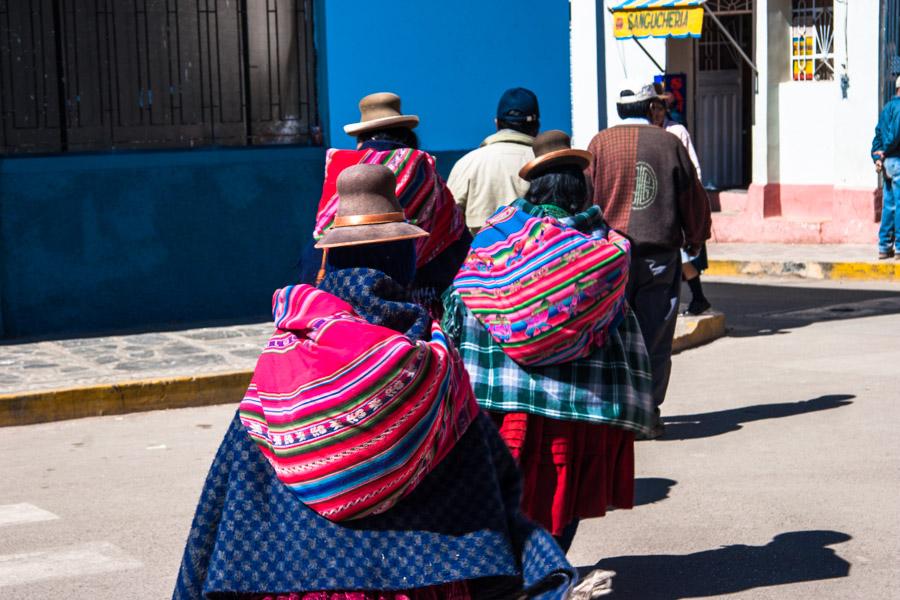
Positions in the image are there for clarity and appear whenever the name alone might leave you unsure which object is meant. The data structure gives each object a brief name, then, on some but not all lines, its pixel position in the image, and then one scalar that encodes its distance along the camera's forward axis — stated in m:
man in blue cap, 7.03
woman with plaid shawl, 4.80
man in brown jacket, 7.59
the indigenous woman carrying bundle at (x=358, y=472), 3.09
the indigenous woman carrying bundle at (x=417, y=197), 6.36
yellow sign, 17.89
